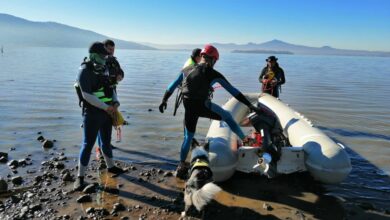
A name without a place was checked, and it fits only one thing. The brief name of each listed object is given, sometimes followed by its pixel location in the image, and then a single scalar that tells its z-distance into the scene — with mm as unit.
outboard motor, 5477
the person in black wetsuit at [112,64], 6671
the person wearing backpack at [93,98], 5191
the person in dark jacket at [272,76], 9566
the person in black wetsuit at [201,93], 5488
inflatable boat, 5273
